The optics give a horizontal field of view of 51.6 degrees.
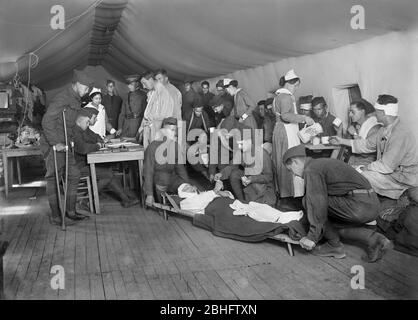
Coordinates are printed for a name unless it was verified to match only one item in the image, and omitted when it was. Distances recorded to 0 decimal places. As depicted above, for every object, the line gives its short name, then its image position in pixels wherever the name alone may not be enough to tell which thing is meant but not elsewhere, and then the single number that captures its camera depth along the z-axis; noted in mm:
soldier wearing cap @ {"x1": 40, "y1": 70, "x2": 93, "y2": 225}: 4934
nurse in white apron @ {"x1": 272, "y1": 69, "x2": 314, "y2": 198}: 5461
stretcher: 4896
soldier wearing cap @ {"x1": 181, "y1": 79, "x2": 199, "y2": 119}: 8586
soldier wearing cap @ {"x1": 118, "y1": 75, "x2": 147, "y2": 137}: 8047
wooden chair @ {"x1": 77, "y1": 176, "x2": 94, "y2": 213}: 5719
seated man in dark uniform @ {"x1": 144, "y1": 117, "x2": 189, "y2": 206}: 5500
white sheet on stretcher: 3955
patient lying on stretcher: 4801
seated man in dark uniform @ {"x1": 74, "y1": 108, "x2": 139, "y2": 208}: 5379
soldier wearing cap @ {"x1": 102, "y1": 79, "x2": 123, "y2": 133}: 8805
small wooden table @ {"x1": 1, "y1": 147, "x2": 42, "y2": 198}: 6820
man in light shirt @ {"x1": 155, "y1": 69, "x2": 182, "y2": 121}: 6832
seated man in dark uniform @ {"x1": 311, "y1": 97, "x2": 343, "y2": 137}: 5711
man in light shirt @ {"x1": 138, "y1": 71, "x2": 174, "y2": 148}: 6750
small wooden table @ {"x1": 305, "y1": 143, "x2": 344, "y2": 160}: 5238
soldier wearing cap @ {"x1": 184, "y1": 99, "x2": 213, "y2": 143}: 7566
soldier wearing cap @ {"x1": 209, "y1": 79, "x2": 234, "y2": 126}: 6551
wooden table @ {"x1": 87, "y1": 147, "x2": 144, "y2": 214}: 5516
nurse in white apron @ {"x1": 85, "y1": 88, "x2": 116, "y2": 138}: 6285
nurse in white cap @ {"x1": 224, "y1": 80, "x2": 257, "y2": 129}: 6371
